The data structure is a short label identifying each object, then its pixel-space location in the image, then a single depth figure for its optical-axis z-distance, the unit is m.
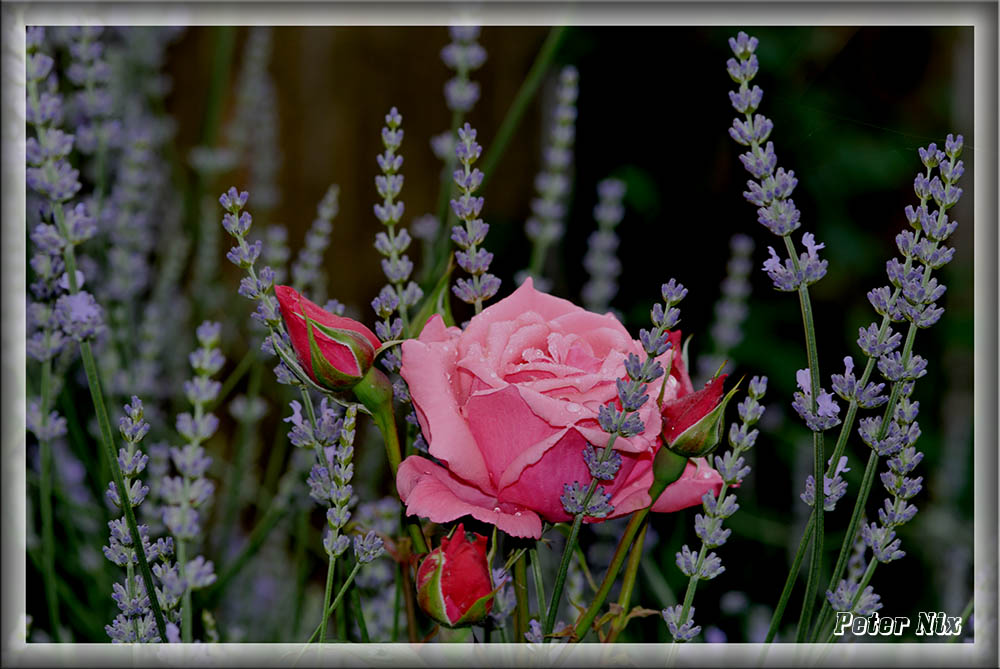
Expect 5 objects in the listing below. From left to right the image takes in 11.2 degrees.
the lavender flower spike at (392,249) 1.41
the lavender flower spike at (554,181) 1.56
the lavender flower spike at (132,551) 1.38
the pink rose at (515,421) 1.37
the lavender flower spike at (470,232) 1.40
